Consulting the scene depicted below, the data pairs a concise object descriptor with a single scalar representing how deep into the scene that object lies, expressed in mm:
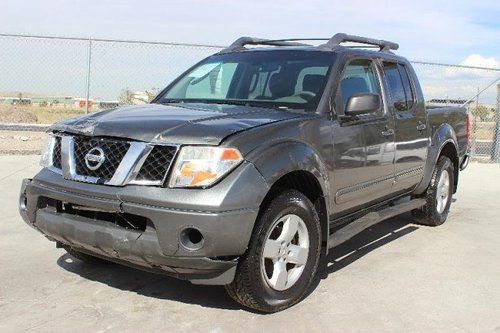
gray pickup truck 3395
